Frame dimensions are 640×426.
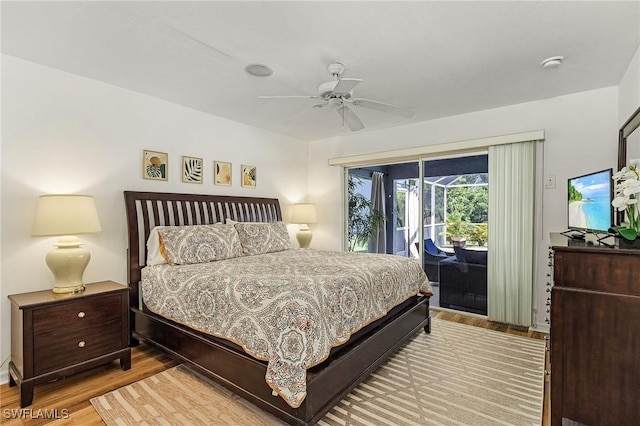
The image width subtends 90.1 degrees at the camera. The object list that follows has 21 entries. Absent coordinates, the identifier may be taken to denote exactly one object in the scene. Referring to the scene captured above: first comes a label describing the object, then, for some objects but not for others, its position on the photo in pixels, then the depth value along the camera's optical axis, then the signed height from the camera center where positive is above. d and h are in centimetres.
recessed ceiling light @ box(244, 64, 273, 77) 279 +127
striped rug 208 -134
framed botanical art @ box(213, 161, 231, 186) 419 +51
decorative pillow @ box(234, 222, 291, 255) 379 -32
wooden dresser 167 -67
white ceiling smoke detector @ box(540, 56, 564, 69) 263 +128
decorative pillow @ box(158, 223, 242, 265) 308 -33
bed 191 -96
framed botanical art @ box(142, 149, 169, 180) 348 +51
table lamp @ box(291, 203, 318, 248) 510 -10
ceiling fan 241 +94
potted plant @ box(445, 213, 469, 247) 431 -23
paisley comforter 186 -64
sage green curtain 366 -22
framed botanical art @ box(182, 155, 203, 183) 384 +51
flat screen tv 225 +9
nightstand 225 -95
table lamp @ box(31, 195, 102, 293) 249 -15
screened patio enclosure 421 +18
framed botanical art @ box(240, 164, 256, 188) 455 +51
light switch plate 357 +36
